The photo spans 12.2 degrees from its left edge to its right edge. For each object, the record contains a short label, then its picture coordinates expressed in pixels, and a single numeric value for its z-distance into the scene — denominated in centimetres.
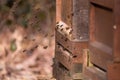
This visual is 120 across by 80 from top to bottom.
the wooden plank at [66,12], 678
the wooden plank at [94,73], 483
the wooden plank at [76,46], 637
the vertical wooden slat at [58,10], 780
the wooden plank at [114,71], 451
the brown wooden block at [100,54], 471
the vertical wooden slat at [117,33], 441
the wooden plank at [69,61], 645
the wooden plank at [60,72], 703
